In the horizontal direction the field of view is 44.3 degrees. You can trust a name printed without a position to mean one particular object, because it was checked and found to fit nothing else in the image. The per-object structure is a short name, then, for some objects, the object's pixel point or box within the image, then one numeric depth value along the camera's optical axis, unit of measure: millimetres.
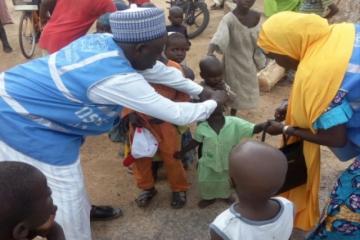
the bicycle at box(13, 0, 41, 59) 7320
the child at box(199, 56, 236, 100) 3250
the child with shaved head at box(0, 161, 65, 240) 1364
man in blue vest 2242
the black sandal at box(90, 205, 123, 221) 3445
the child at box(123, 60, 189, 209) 3186
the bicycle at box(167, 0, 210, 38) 8398
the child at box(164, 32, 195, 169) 3643
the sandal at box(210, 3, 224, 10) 10148
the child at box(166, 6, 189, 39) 4551
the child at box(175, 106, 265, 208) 3135
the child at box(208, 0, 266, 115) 4181
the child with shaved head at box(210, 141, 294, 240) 1792
